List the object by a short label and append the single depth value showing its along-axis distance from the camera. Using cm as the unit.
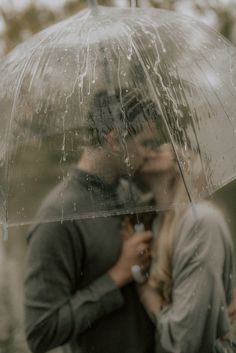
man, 204
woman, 230
